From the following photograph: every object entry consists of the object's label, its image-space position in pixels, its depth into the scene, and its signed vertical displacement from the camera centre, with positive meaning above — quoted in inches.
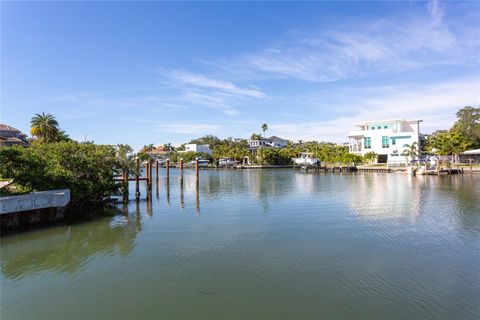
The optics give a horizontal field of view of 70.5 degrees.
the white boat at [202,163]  4685.0 +40.0
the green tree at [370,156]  3366.1 +58.6
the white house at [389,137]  3287.4 +240.9
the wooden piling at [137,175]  1256.4 -29.4
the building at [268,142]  5083.7 +341.4
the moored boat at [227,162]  4345.5 +37.5
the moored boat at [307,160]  3415.4 +34.3
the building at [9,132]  2967.5 +339.4
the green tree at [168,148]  6051.2 +330.7
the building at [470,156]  2740.9 +32.0
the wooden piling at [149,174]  1370.8 -30.6
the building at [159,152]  5733.3 +258.3
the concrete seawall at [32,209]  726.5 -89.3
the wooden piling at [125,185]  1151.6 -61.2
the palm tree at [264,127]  5521.7 +605.8
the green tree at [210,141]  5755.4 +441.0
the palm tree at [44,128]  2127.2 +262.0
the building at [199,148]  5408.5 +286.3
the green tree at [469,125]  3117.6 +332.9
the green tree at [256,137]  5152.6 +419.7
